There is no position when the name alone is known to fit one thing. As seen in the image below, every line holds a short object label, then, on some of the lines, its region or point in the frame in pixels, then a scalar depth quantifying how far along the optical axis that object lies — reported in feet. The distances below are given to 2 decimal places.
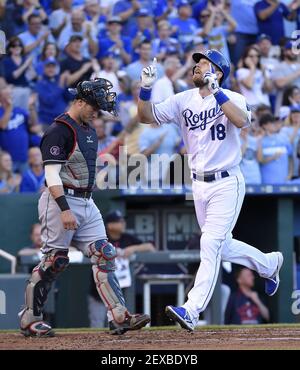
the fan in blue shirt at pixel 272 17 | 93.09
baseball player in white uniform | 44.45
